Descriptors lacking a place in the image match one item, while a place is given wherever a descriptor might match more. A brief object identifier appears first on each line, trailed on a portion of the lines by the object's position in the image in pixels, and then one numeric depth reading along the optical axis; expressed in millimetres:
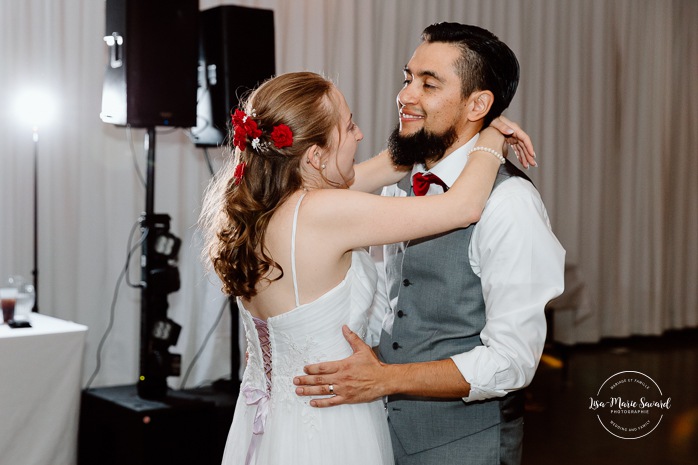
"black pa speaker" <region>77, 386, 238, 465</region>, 3736
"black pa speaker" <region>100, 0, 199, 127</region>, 3916
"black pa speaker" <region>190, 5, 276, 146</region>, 4406
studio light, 4438
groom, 1805
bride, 1862
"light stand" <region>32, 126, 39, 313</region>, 4553
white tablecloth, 3164
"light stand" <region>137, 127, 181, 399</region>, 4012
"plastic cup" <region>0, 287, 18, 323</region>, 3459
